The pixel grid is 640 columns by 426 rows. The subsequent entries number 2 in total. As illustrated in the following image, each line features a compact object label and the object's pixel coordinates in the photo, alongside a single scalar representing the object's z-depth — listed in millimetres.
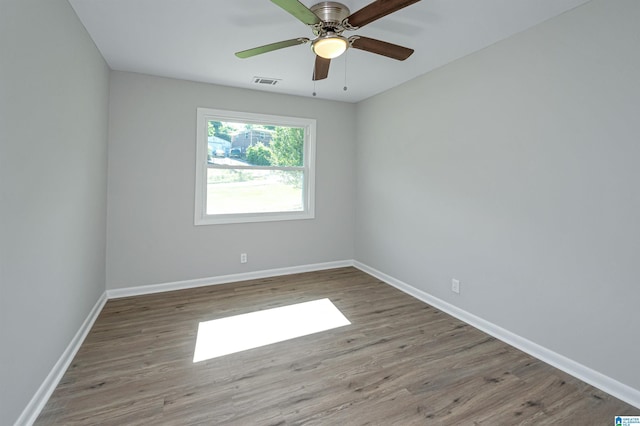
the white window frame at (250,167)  3723
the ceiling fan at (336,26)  1635
